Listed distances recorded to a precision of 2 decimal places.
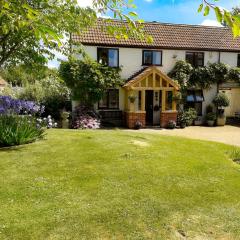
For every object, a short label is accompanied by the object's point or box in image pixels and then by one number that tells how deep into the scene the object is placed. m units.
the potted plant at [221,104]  17.74
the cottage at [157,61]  16.34
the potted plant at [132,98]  15.91
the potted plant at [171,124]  16.39
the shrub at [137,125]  15.93
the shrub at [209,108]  18.21
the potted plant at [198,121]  17.92
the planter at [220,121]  17.73
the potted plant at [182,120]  16.71
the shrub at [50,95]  16.78
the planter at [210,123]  17.49
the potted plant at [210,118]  17.51
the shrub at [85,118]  14.81
